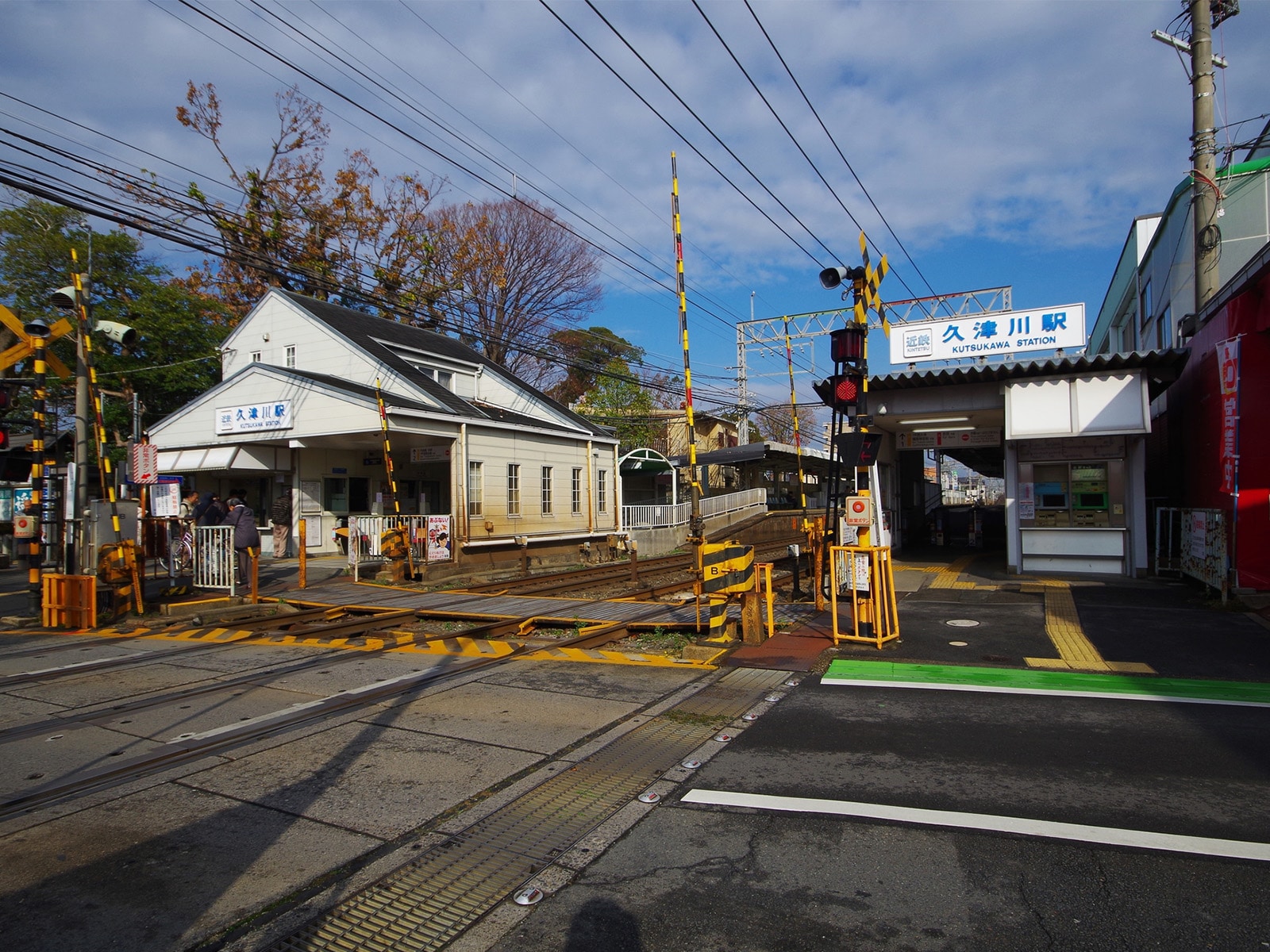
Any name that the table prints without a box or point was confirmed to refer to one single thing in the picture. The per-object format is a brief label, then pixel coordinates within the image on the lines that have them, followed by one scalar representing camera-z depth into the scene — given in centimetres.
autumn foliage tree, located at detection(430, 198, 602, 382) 3719
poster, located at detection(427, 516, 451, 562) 1836
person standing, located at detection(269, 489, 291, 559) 2217
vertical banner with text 1141
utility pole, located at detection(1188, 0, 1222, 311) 1434
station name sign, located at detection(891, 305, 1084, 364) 1625
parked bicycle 1347
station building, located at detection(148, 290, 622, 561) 2034
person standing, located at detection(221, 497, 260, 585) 1368
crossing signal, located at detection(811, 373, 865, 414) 936
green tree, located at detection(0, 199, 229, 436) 2669
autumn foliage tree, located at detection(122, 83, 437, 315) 3003
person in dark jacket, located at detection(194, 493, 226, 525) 1595
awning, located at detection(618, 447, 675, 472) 3016
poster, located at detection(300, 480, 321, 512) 2198
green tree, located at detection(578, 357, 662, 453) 4219
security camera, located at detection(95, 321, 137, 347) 1214
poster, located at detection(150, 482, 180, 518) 1349
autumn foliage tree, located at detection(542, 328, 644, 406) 4659
